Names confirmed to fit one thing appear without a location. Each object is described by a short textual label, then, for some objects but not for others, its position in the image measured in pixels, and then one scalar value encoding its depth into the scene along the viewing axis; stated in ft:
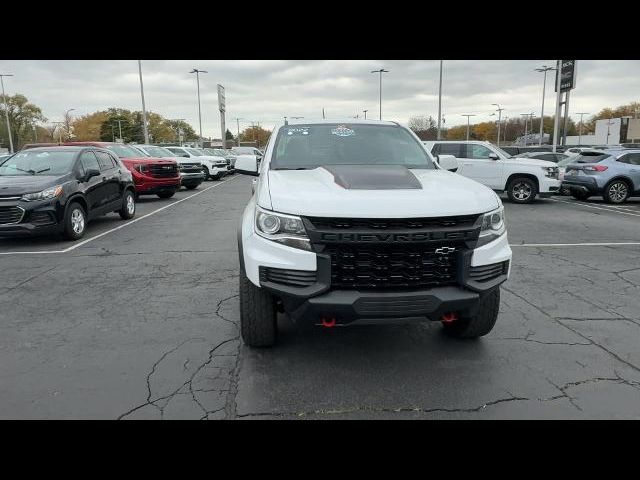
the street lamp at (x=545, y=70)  174.70
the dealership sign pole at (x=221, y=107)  189.57
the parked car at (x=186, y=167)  62.81
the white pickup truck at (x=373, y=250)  9.90
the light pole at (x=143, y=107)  120.37
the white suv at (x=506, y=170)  46.91
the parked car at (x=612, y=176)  47.24
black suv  25.30
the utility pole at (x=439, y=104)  117.29
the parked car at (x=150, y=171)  48.55
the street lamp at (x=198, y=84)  192.30
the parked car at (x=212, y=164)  84.69
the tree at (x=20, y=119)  269.89
